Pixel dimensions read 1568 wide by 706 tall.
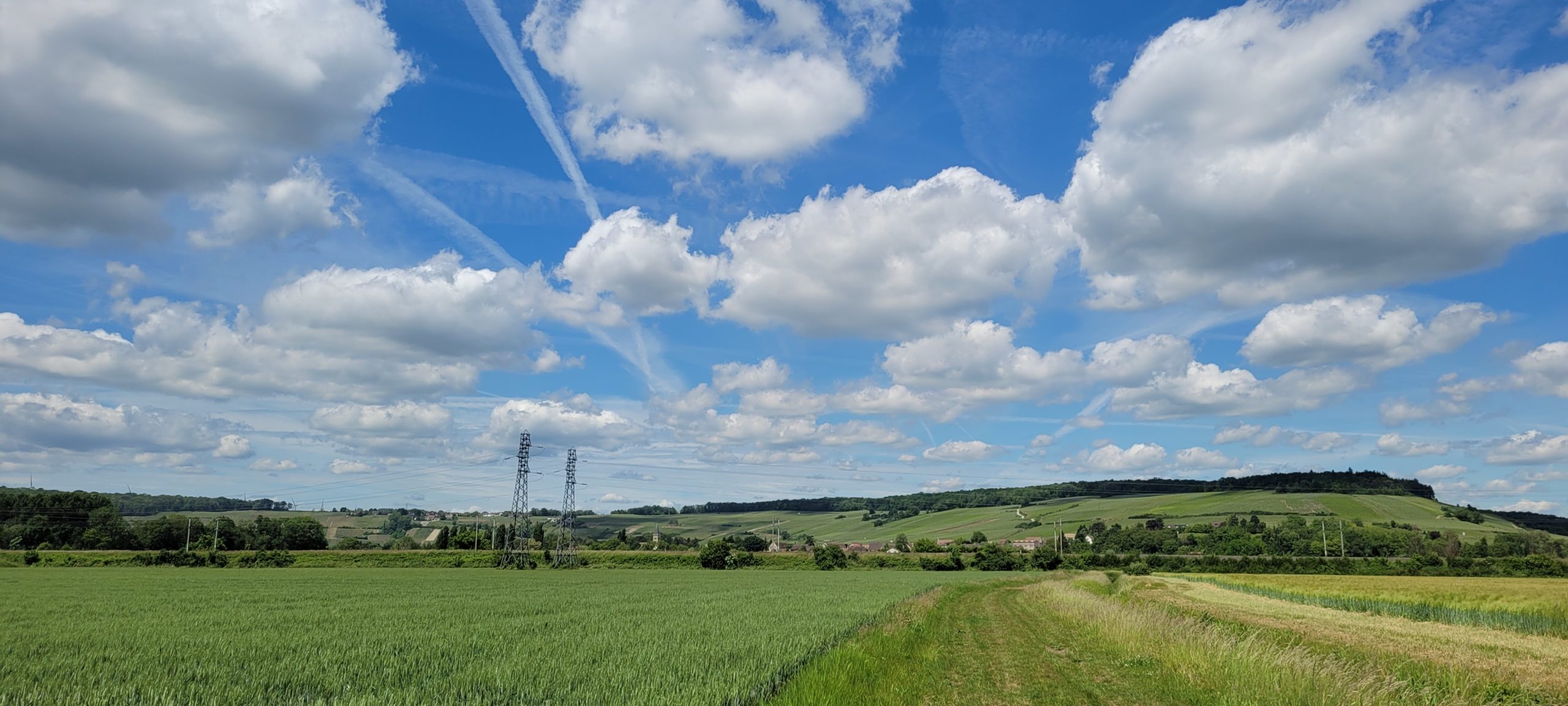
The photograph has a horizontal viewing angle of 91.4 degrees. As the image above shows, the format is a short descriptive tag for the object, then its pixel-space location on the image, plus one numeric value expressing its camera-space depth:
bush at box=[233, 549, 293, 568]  99.19
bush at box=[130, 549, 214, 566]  98.44
